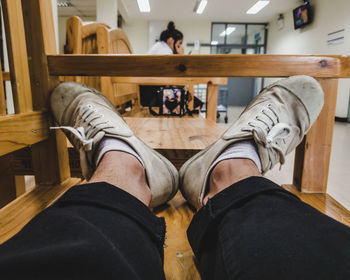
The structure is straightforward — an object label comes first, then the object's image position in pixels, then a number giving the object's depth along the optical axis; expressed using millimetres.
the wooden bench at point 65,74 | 569
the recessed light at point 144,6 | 7145
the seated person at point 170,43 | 3107
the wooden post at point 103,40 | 1444
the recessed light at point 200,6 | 6979
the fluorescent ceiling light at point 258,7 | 7072
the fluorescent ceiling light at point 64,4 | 7385
